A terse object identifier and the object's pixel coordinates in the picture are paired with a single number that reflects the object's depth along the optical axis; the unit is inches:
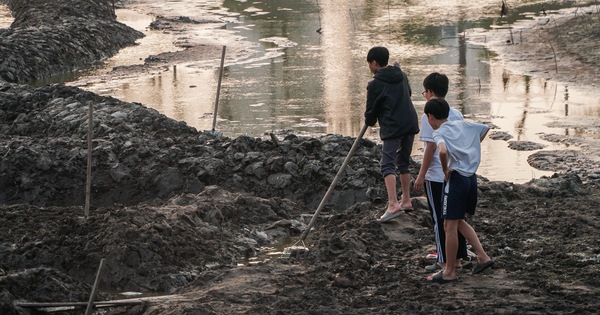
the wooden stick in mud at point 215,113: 863.9
